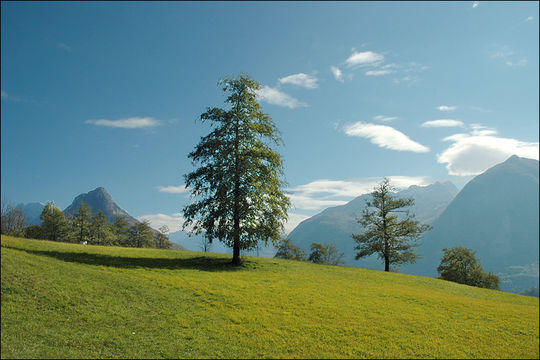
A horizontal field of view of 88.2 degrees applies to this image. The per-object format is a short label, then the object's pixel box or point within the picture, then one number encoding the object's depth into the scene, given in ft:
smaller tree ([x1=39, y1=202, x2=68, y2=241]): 235.81
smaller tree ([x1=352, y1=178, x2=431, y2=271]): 173.27
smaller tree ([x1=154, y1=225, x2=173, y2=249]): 343.07
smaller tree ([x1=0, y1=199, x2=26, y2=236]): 224.74
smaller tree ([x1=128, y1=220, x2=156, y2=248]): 311.06
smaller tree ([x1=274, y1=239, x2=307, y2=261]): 364.95
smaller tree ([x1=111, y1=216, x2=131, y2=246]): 294.89
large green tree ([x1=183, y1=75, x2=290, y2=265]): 104.06
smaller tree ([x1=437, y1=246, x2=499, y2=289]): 230.07
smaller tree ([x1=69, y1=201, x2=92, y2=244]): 253.24
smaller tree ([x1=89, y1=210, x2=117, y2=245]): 258.57
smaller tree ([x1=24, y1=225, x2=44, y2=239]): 248.83
